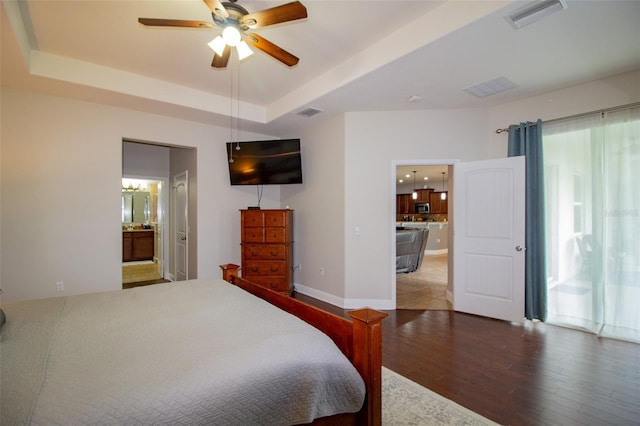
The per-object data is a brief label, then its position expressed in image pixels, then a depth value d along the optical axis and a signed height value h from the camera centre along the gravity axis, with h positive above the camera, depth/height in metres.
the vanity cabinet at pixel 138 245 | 7.97 -0.82
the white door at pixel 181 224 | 5.22 -0.19
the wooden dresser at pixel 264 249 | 4.59 -0.54
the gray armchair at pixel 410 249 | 6.18 -0.78
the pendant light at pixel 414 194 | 11.54 +0.70
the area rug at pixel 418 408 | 1.92 -1.33
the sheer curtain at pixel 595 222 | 3.12 -0.12
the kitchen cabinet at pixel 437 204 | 11.91 +0.33
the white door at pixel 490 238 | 3.68 -0.34
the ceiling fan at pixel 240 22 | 1.98 +1.33
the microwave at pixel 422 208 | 11.95 +0.17
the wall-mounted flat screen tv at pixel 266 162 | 4.81 +0.83
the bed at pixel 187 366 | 1.01 -0.61
